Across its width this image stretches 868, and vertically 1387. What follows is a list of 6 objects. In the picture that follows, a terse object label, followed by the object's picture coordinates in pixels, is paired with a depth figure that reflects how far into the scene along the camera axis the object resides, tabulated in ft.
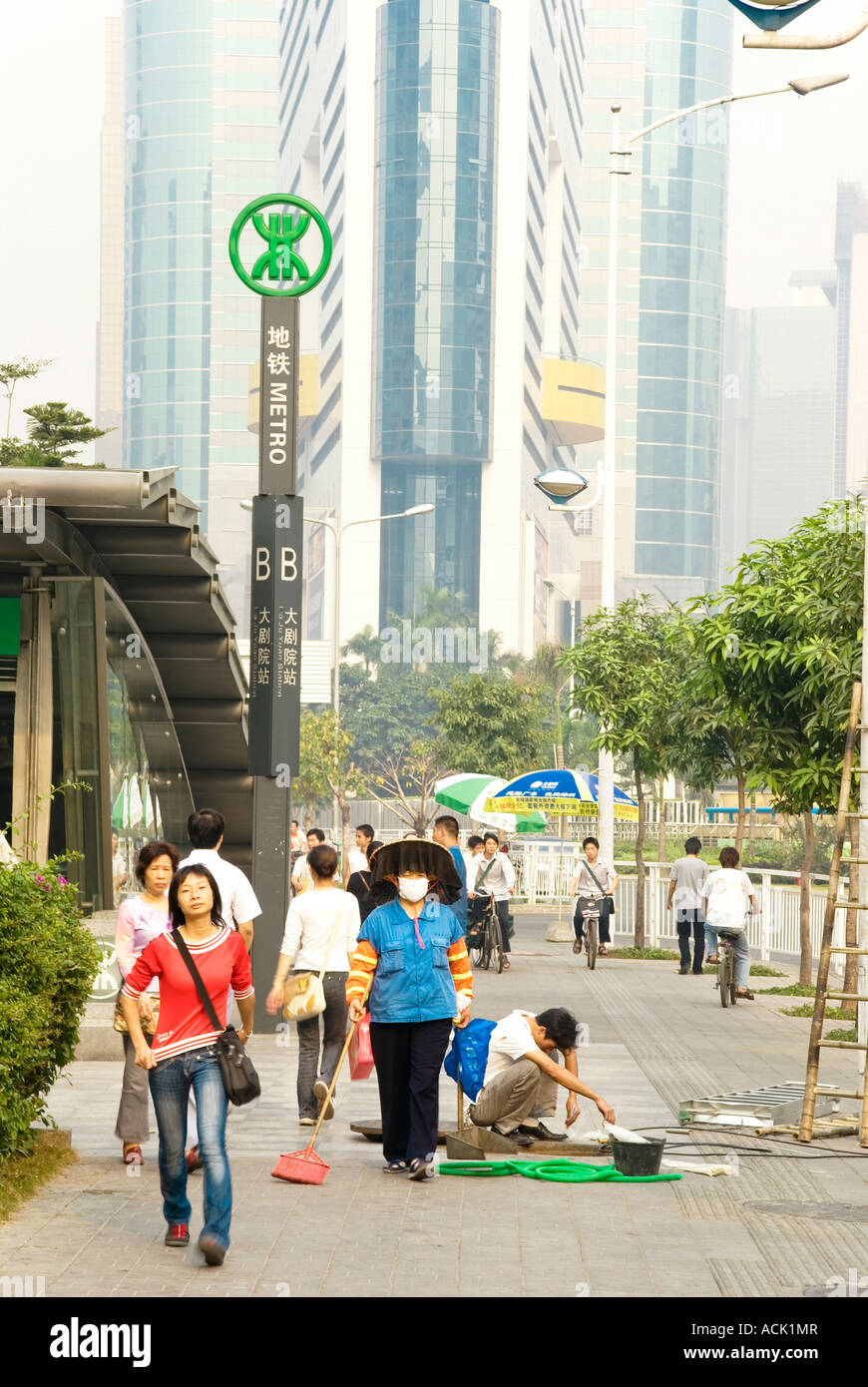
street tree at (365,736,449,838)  239.11
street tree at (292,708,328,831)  222.69
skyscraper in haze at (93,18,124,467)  616.80
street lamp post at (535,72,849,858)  85.35
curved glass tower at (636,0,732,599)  575.38
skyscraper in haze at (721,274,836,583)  605.31
